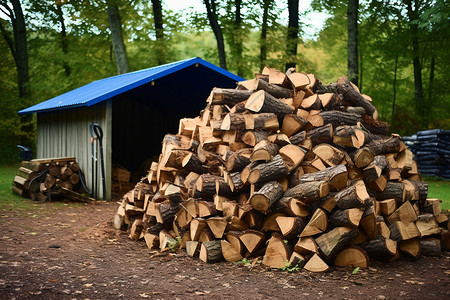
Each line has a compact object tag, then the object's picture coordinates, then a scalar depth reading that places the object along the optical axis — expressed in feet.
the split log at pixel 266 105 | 18.53
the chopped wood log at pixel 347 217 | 14.76
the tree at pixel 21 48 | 63.89
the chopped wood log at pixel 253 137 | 17.94
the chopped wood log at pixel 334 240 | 14.79
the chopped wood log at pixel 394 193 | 17.52
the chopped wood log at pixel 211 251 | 16.28
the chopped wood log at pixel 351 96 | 20.98
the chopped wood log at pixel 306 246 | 14.94
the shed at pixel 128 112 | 33.04
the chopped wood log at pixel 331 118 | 18.63
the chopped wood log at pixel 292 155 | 16.79
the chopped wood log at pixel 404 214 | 17.02
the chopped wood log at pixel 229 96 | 20.12
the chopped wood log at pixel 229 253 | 16.22
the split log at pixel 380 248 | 15.51
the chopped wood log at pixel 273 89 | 19.96
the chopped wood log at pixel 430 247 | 17.48
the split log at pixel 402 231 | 16.46
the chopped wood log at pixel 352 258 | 15.20
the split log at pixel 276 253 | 15.20
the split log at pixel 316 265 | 14.67
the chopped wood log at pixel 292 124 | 18.59
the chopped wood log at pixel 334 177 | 15.51
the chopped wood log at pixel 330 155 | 16.98
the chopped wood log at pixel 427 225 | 17.69
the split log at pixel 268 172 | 16.07
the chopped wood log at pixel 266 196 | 15.52
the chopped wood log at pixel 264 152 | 16.33
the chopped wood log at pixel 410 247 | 16.65
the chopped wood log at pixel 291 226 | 15.15
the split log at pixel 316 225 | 15.03
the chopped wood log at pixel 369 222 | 15.33
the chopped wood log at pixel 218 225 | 16.47
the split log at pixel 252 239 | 15.89
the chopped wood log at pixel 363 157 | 17.10
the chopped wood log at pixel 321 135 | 17.93
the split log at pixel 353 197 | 14.97
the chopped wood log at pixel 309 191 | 15.08
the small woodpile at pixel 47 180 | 31.96
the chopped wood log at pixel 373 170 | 16.98
